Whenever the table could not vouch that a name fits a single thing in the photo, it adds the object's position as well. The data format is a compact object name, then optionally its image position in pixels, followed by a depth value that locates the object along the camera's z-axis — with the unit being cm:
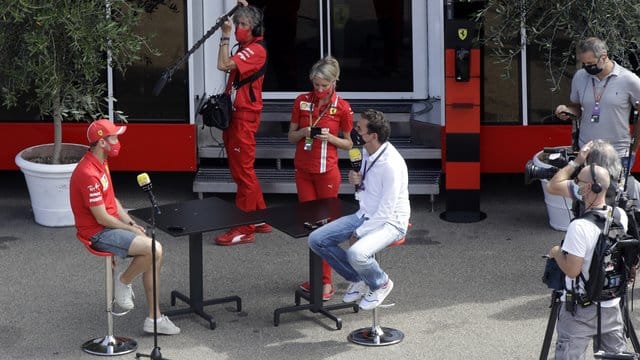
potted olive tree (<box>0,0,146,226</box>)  1962
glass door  2460
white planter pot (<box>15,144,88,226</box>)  2078
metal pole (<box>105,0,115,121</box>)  2253
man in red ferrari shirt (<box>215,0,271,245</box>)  1920
